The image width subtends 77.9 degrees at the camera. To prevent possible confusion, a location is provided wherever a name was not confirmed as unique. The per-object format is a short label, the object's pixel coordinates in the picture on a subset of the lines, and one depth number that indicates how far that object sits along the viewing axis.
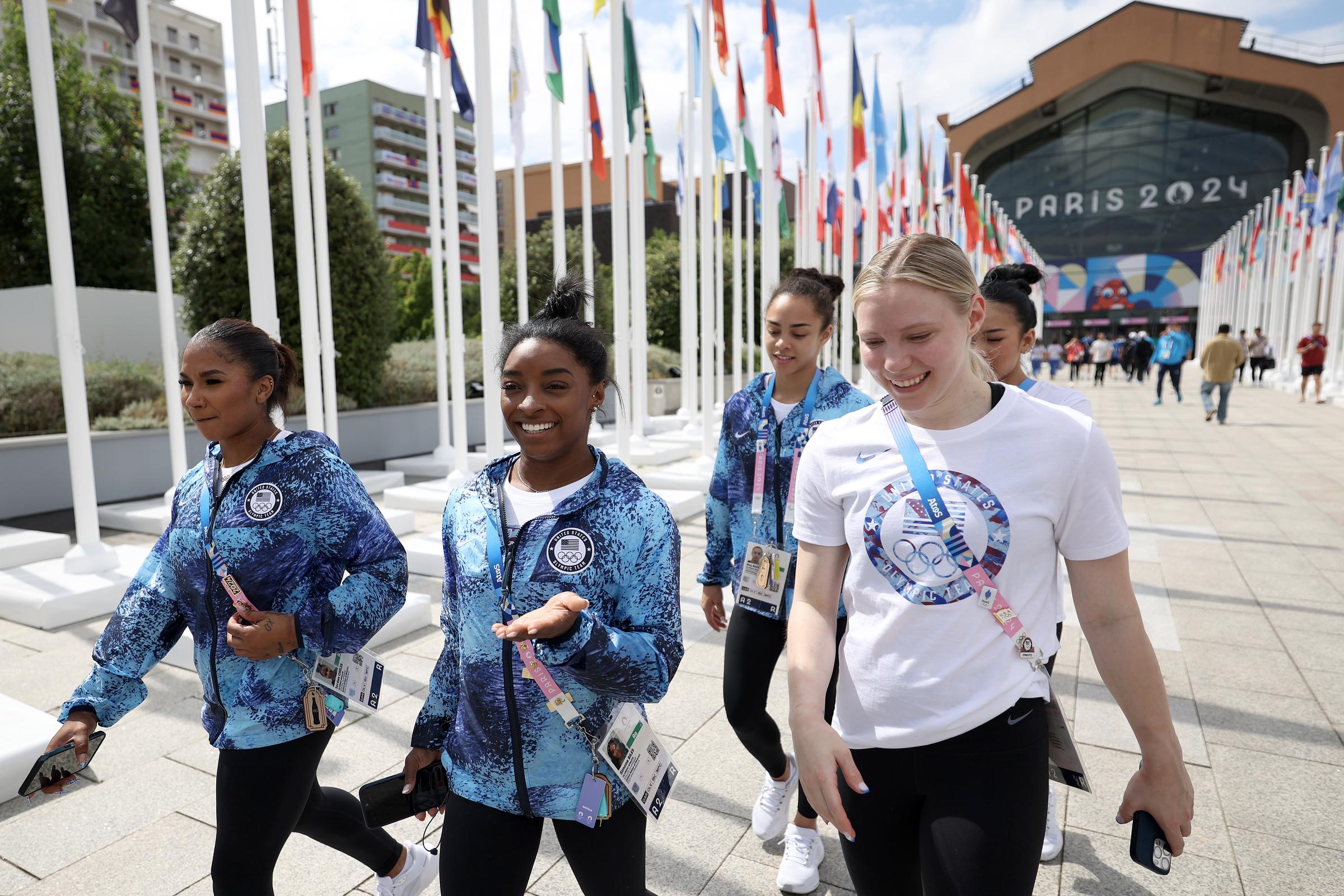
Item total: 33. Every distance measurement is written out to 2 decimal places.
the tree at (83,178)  17.78
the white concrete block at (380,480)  9.85
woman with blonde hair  1.46
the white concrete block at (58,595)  5.11
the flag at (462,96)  8.90
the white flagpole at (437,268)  9.90
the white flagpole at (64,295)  5.05
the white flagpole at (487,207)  6.51
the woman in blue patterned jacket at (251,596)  1.93
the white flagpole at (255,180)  5.10
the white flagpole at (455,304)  8.00
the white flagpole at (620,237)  8.53
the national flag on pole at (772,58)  10.25
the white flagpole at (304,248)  6.42
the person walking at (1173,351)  20.42
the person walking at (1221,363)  15.44
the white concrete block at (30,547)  6.19
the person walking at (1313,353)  19.59
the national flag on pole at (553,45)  8.43
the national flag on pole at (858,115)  13.11
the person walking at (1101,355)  28.30
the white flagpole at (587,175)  9.34
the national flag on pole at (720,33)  10.04
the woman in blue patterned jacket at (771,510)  2.66
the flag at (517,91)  9.51
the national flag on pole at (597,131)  10.20
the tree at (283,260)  10.93
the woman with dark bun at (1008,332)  2.98
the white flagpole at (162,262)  6.21
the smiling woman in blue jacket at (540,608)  1.67
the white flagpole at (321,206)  7.43
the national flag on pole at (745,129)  11.30
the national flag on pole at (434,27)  7.49
